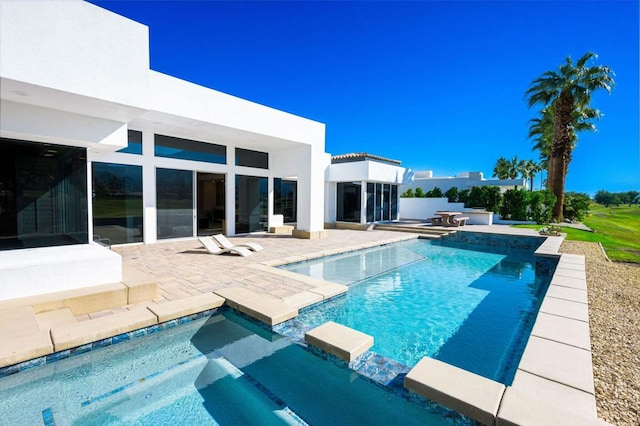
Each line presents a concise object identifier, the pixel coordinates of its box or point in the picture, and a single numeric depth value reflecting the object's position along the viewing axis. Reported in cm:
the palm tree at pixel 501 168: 5316
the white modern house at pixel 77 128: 439
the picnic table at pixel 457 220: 1784
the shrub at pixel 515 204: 2045
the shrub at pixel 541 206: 2011
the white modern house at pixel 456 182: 3057
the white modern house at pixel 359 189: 1784
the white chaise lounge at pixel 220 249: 922
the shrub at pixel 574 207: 2333
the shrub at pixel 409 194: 2712
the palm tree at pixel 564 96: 1961
